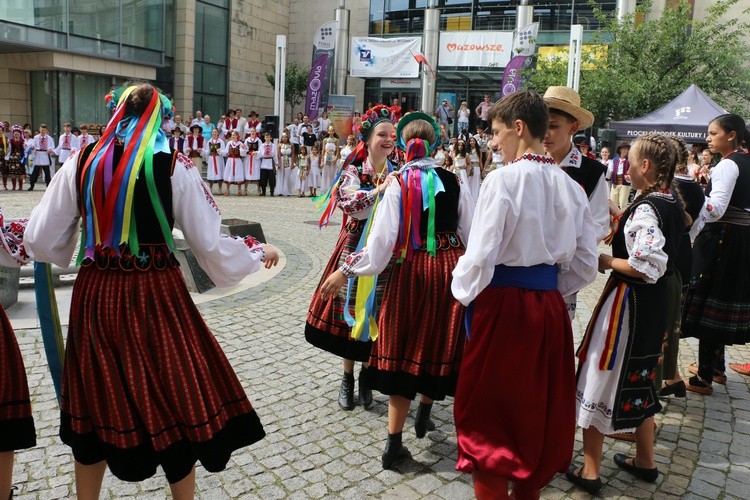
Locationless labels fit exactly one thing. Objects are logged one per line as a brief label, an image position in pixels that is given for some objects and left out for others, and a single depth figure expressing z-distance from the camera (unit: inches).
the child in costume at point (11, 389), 101.7
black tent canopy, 485.1
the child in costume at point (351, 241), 156.8
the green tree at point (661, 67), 754.8
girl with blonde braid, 122.3
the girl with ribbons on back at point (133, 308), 95.4
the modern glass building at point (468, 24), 1026.3
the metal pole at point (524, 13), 1007.6
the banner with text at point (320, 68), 877.2
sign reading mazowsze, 1019.9
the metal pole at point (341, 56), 1133.1
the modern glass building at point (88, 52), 772.0
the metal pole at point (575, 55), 665.6
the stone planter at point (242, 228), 291.3
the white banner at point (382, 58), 1071.6
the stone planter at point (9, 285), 219.9
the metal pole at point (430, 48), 1080.2
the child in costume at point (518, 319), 99.0
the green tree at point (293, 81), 1174.3
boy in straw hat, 141.0
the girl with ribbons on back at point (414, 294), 128.8
